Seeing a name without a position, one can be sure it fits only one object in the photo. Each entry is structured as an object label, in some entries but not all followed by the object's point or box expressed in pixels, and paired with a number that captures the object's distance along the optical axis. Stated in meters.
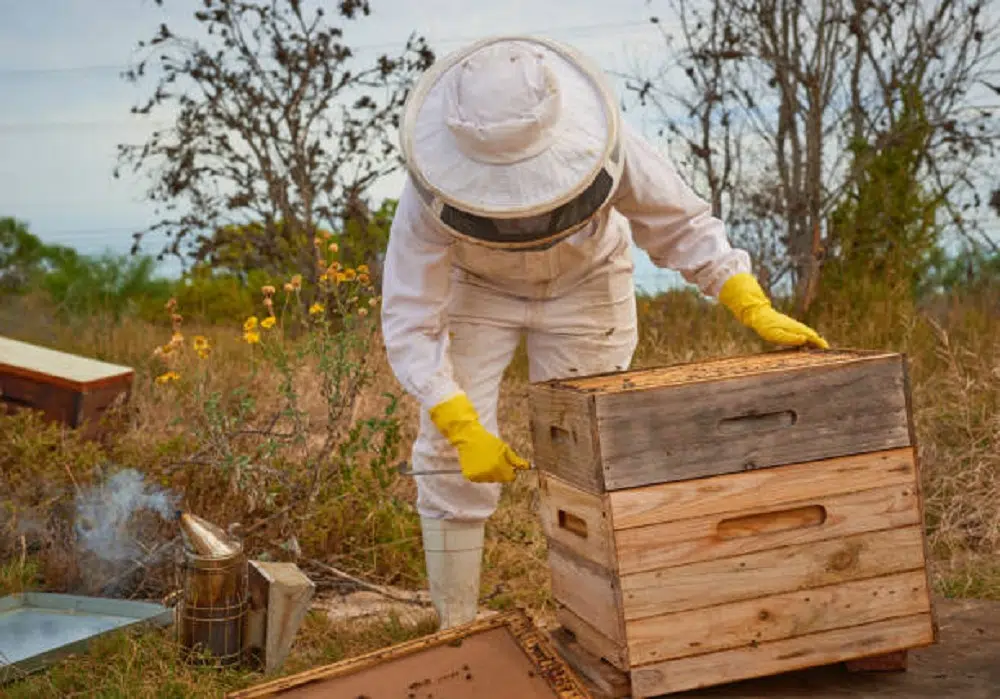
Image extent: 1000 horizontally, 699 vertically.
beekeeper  2.47
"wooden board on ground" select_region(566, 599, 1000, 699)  2.40
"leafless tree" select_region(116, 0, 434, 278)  7.13
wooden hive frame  2.41
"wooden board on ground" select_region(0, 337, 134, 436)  4.78
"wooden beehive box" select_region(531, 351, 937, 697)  2.27
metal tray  3.07
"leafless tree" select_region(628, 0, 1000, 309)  6.88
